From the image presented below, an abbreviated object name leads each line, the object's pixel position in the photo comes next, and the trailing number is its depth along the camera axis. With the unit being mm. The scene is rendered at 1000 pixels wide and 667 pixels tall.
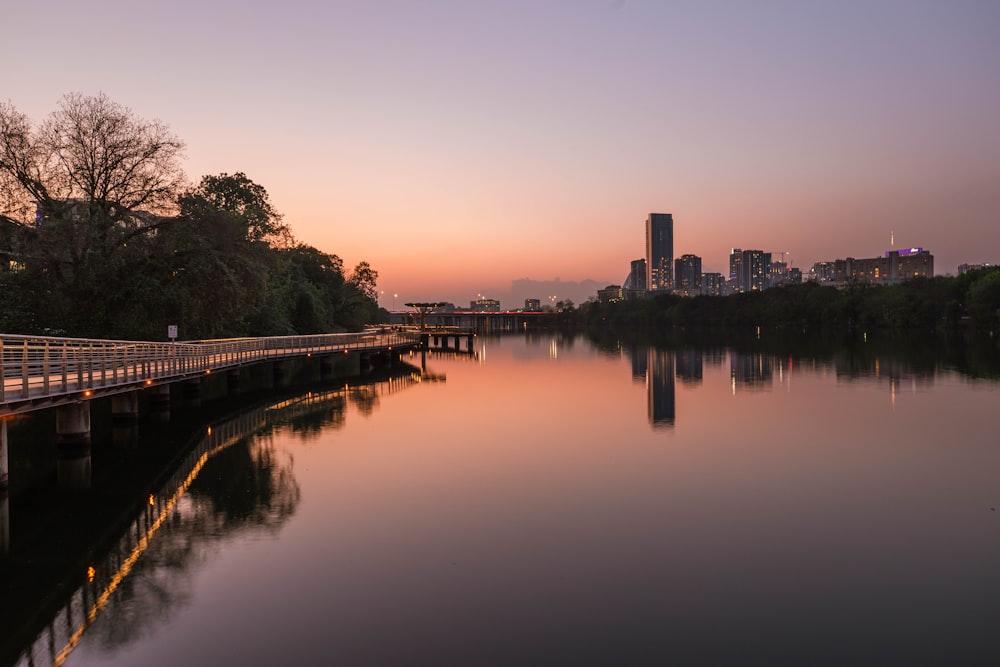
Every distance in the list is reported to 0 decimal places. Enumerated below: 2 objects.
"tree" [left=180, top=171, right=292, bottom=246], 58188
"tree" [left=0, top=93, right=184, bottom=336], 31891
